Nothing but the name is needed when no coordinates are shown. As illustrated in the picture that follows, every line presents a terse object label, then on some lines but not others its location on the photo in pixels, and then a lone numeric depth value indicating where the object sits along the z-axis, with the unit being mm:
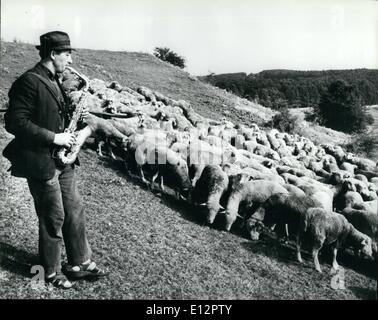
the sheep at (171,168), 11625
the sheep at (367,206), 10804
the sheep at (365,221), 9891
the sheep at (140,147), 11797
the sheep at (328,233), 8930
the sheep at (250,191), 10680
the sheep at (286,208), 10039
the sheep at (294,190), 10858
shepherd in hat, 5398
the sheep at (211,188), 10227
